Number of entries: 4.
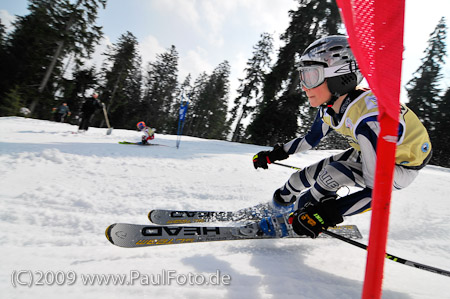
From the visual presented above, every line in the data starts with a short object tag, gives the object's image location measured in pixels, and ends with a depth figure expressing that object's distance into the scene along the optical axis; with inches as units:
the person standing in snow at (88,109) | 429.4
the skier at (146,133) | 352.2
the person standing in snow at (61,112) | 650.6
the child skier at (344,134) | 68.3
